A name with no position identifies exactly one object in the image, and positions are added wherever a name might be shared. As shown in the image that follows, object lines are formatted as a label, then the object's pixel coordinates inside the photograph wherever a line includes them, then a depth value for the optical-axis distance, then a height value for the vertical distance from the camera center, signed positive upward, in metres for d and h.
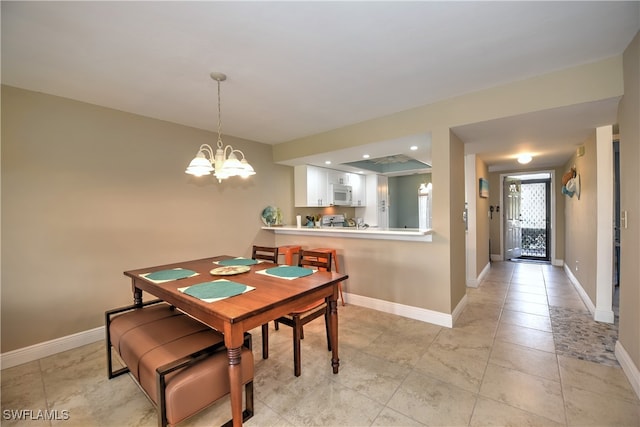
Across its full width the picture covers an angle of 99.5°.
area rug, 2.28 -1.22
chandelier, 2.11 +0.37
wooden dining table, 1.44 -0.53
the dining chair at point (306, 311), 2.09 -0.83
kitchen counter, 3.00 -0.27
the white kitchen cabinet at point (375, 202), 6.05 +0.21
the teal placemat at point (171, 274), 2.10 -0.49
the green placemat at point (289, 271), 2.15 -0.49
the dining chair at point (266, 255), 2.79 -0.44
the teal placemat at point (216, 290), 1.65 -0.50
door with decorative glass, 7.01 -0.21
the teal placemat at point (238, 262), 2.60 -0.47
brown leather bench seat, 1.38 -0.84
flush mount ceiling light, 4.32 +0.84
